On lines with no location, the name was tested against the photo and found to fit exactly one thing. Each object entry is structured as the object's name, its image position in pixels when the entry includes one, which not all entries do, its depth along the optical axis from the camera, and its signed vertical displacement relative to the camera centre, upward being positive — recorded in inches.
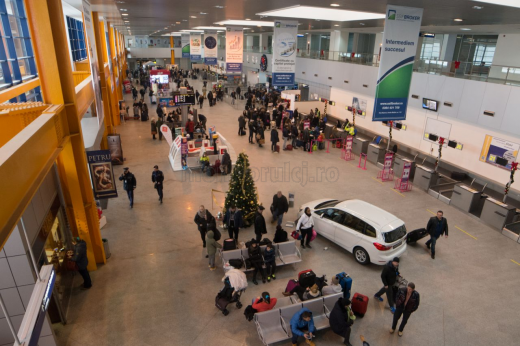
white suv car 342.0 -180.2
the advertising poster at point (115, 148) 613.9 -171.6
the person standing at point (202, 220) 369.7 -177.5
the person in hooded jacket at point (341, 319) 246.7 -186.9
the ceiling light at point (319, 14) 503.0 +63.5
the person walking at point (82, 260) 299.3 -180.5
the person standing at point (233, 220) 378.3 -181.1
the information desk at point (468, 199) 471.5 -193.9
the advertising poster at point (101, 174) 333.4 -119.4
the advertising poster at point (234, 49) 927.7 +13.2
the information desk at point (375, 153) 662.5 -186.3
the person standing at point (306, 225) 374.9 -182.9
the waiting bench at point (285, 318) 258.2 -202.0
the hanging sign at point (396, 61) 382.0 -4.6
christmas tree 406.9 -164.7
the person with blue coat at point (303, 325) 242.7 -189.9
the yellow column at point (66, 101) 248.9 -39.6
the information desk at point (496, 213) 425.7 -192.1
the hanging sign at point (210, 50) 1184.2 +11.8
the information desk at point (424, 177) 543.5 -189.3
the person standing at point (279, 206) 421.1 -183.9
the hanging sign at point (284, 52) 655.8 +6.0
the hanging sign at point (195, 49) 1434.5 +16.9
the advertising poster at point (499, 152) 492.9 -135.8
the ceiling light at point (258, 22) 712.0 +69.8
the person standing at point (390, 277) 289.7 -184.1
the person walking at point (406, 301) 255.9 -180.6
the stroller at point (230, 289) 284.8 -193.7
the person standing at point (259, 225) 371.9 -182.8
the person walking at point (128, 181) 453.1 -168.5
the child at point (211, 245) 332.5 -184.5
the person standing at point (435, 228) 367.2 -179.7
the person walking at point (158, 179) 468.8 -170.6
